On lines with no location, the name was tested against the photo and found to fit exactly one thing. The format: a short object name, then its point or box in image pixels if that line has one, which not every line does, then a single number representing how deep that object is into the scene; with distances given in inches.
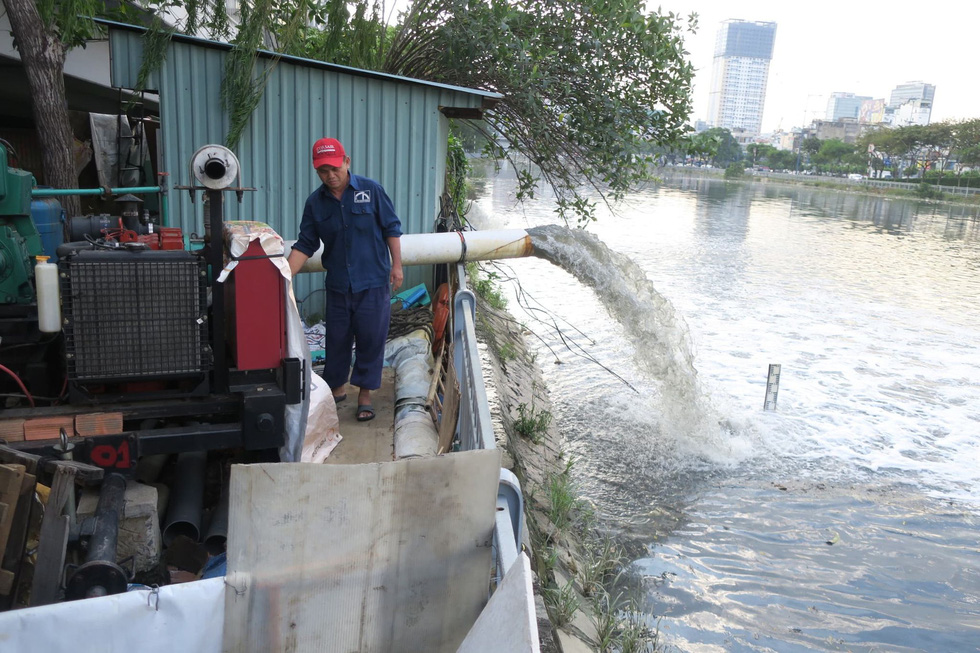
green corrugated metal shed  277.6
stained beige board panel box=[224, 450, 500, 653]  90.6
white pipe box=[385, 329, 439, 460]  186.9
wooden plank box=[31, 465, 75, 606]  115.3
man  192.7
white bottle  135.3
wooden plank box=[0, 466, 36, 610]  118.6
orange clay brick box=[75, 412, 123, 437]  143.2
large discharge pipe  267.4
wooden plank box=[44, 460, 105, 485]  131.6
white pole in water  402.0
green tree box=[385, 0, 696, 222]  376.5
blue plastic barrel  193.5
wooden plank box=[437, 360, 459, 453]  169.0
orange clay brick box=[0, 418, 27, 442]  140.5
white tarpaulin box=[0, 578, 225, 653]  82.5
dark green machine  159.5
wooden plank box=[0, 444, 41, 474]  129.4
